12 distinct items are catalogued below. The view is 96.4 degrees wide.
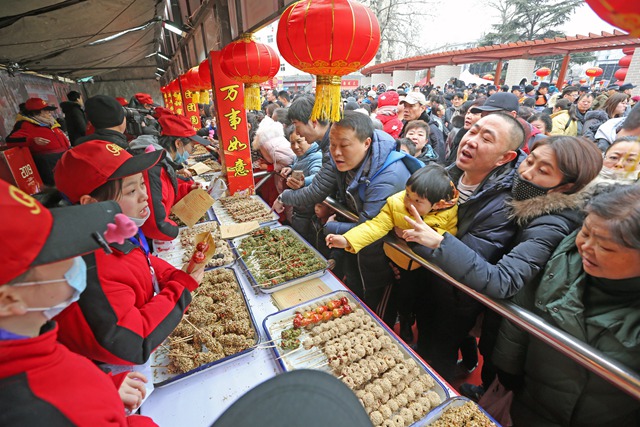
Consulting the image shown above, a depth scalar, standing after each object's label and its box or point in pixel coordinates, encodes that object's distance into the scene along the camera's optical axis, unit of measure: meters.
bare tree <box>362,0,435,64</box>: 31.78
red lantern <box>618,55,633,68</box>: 16.38
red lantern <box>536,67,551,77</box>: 20.91
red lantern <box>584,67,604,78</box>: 21.45
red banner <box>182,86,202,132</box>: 10.27
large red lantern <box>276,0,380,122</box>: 2.31
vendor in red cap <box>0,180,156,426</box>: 0.78
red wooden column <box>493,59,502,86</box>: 18.90
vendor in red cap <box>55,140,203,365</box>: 1.36
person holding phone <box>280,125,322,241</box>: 3.98
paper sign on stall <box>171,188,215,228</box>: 2.94
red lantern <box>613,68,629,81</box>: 17.55
